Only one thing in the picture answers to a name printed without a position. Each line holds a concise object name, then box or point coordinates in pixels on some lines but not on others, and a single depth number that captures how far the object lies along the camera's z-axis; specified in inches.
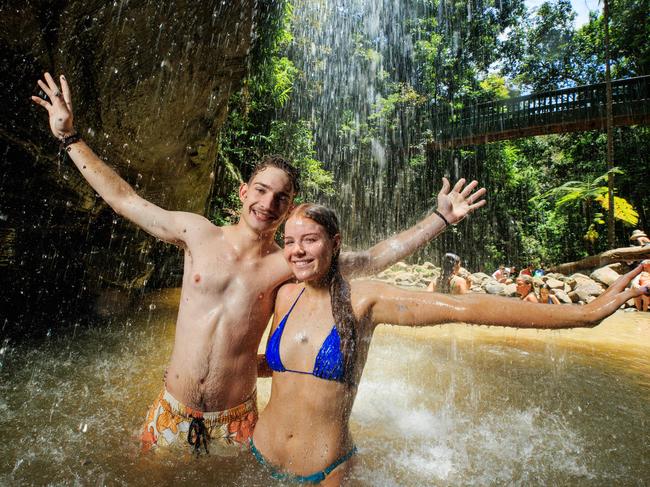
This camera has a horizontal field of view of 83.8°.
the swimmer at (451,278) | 263.3
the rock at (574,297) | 399.2
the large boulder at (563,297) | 400.0
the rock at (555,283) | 451.5
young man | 79.7
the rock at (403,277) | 511.5
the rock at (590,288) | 393.4
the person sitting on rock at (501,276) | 518.4
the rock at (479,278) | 530.8
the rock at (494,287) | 442.5
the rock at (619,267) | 433.7
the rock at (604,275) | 409.2
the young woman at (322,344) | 68.1
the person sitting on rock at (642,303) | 346.7
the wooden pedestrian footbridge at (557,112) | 450.3
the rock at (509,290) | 422.0
